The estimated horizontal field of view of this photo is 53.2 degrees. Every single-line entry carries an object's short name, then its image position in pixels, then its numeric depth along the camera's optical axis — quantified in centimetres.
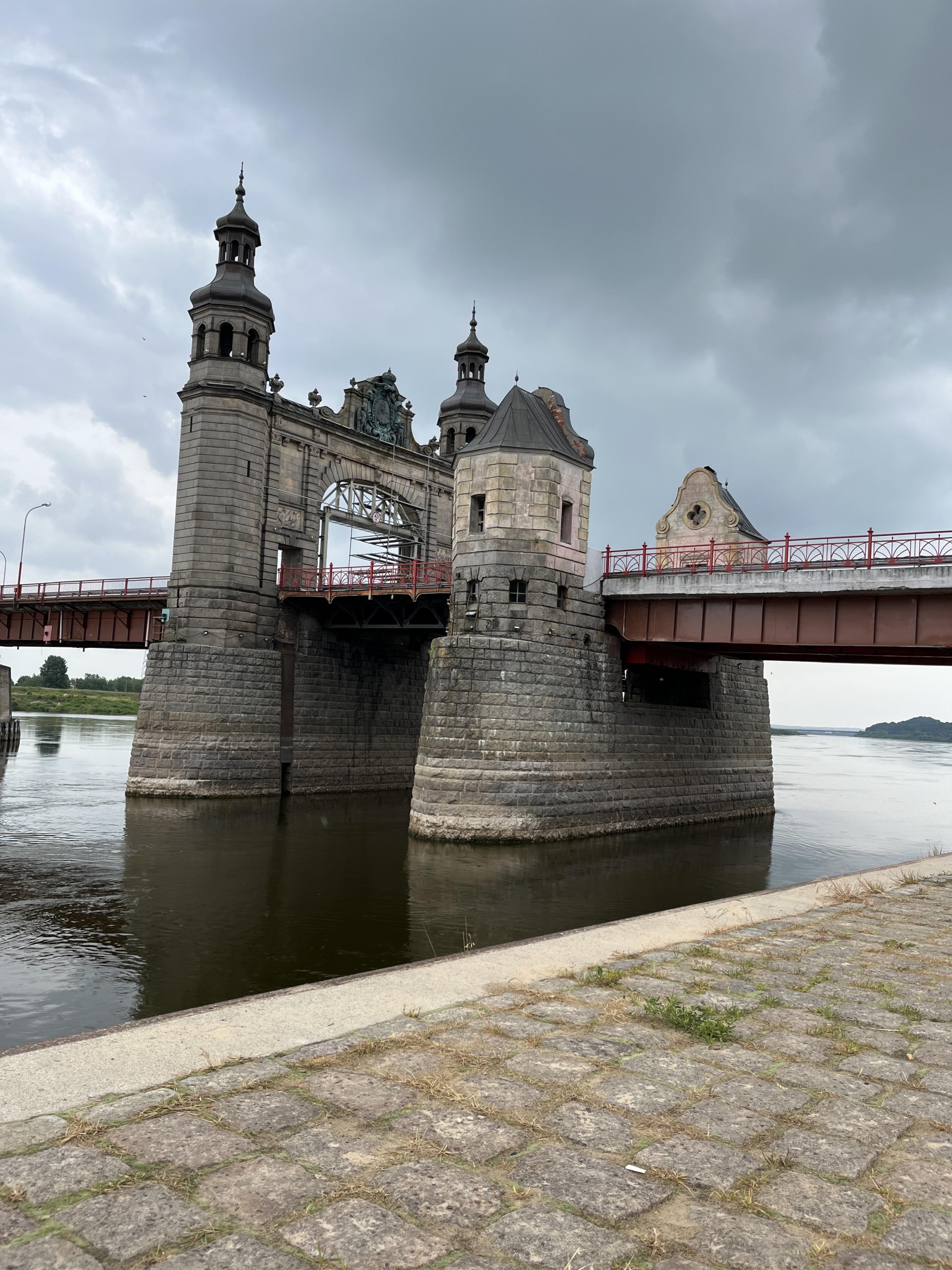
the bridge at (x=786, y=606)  2533
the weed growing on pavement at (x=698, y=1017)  677
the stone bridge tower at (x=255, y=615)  3544
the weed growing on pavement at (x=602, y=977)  822
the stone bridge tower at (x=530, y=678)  2694
